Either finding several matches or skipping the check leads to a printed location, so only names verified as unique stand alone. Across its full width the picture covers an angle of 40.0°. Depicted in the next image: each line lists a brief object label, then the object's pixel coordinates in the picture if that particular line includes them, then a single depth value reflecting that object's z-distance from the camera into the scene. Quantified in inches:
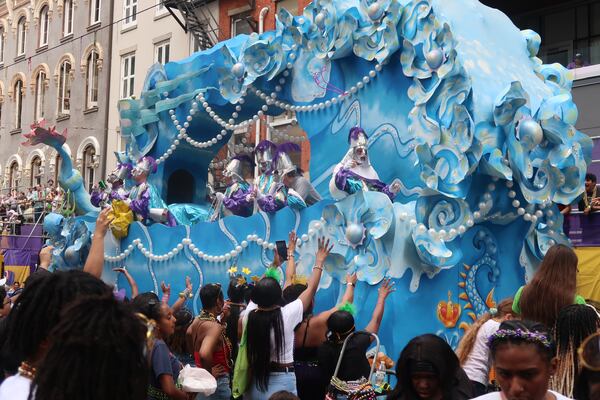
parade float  326.0
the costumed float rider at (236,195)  443.3
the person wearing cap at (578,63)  583.2
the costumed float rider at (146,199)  490.6
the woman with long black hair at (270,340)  216.7
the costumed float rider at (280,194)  386.0
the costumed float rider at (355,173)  355.9
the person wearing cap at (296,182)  401.4
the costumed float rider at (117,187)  517.0
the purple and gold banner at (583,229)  408.2
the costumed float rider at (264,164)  419.2
